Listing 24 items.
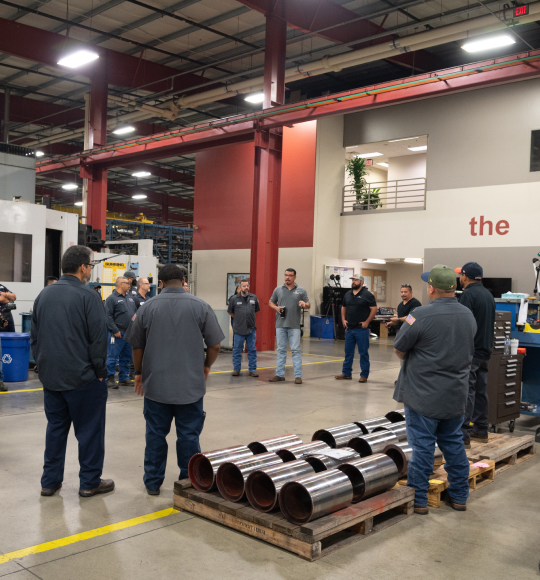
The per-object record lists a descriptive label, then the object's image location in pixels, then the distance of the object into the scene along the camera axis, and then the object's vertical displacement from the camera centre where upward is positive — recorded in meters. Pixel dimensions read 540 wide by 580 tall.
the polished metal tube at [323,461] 4.10 -1.37
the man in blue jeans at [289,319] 9.52 -0.77
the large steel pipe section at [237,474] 3.84 -1.41
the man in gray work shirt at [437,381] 3.92 -0.73
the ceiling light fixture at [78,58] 12.08 +4.60
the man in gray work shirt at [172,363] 4.02 -0.67
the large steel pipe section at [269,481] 3.65 -1.38
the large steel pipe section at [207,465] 3.96 -1.39
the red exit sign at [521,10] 11.03 +5.36
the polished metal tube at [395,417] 5.75 -1.43
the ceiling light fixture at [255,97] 14.91 +4.76
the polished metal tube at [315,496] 3.44 -1.39
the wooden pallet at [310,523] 3.29 -1.56
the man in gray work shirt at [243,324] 10.12 -0.92
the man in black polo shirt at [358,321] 9.80 -0.78
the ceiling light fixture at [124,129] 17.67 +4.46
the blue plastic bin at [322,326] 18.33 -1.68
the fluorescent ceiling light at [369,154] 20.22 +4.43
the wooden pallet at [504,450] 5.03 -1.58
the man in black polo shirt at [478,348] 5.45 -0.68
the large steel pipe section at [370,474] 3.86 -1.39
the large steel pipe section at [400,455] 4.40 -1.42
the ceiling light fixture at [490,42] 11.58 +4.97
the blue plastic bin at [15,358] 8.63 -1.43
